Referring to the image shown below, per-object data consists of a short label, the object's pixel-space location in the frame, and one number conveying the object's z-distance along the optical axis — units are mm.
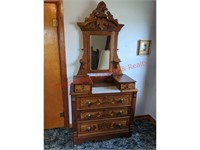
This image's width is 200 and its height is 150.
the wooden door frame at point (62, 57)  1788
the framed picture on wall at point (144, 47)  2164
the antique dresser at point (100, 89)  1756
